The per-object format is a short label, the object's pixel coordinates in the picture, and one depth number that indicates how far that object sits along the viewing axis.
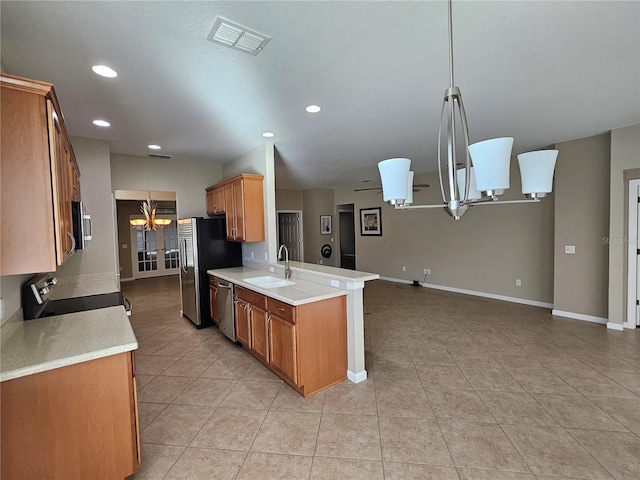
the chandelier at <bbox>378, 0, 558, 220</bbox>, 1.34
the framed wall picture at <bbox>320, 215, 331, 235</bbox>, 8.91
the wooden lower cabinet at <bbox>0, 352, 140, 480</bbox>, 1.37
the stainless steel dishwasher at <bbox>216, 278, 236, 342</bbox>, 3.62
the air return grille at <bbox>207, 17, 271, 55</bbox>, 1.72
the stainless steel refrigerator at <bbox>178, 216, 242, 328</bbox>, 4.34
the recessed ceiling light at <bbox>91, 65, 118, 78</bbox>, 2.13
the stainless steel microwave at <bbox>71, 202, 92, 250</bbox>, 2.07
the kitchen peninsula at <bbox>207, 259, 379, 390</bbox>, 2.66
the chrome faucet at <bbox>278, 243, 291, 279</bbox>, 3.45
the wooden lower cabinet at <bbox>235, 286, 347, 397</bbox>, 2.53
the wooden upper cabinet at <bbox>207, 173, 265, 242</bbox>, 3.95
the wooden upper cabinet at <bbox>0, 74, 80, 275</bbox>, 1.34
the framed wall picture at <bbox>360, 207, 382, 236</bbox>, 7.94
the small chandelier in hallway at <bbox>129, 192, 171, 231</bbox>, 7.73
